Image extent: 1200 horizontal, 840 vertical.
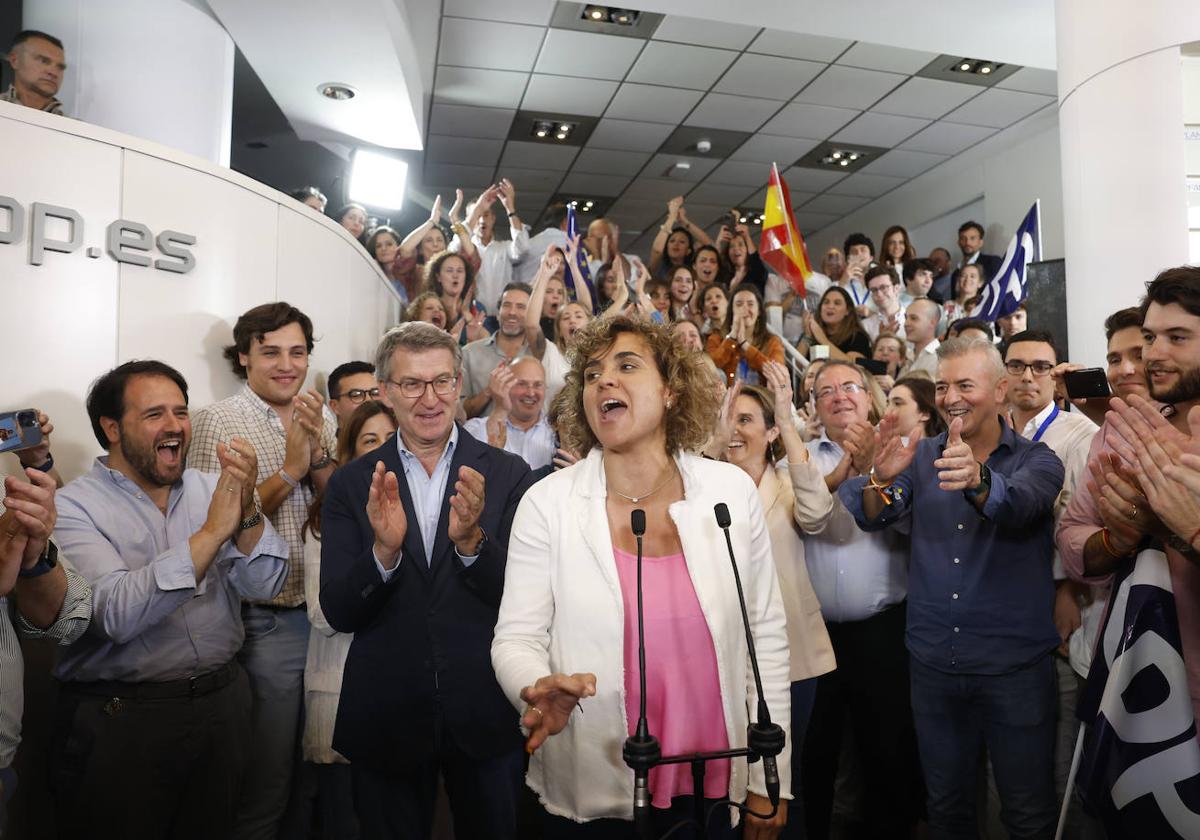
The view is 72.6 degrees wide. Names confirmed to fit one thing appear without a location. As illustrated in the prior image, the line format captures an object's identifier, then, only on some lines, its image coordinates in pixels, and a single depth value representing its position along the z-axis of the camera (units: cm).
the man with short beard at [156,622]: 205
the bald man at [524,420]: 372
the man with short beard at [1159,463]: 177
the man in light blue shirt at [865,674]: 280
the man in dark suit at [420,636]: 191
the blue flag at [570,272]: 561
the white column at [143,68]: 413
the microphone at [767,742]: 130
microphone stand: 123
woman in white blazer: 161
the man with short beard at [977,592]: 236
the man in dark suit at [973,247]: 789
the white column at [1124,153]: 352
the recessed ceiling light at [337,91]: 561
